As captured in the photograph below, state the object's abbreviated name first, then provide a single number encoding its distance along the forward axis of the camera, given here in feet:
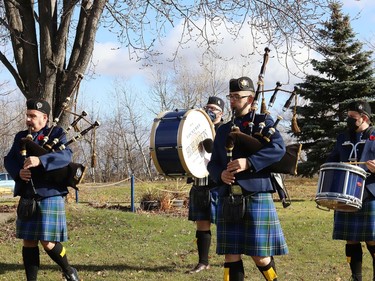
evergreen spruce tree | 59.72
